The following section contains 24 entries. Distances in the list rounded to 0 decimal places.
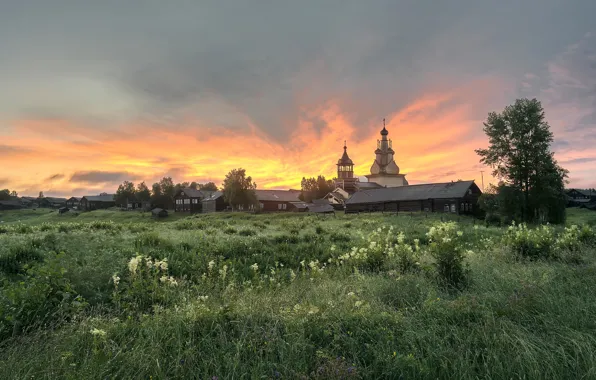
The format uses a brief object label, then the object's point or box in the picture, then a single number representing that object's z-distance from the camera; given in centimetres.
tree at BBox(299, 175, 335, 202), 12133
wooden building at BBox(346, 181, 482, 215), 5522
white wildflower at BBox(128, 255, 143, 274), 630
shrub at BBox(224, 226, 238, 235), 1935
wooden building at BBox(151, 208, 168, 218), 7348
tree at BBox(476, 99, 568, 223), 3934
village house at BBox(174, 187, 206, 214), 8412
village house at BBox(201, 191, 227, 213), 8131
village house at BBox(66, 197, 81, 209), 11694
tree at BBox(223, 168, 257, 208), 7469
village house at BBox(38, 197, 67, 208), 12663
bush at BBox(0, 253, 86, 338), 514
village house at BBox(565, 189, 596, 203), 9572
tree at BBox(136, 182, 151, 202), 9638
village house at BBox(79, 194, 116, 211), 10531
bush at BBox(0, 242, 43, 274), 935
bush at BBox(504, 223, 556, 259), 1022
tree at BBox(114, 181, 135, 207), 9938
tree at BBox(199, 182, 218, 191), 12666
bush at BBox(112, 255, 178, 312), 632
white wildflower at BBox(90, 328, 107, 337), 432
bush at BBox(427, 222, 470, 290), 743
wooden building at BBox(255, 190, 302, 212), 8308
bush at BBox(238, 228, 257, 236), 1877
